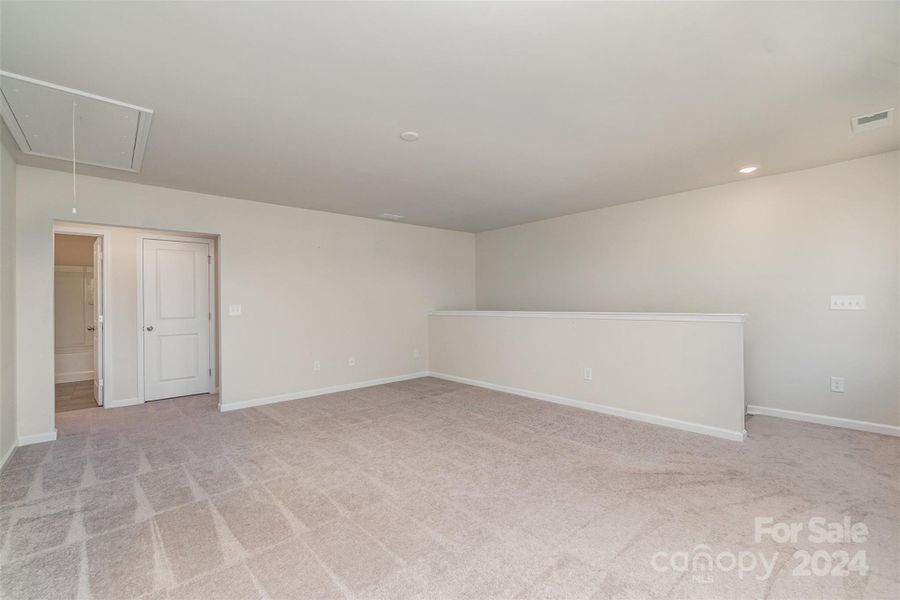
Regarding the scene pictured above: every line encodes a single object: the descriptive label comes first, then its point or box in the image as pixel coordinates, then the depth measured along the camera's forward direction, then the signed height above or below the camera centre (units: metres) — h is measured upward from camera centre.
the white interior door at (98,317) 4.76 -0.16
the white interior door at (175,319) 5.00 -0.20
